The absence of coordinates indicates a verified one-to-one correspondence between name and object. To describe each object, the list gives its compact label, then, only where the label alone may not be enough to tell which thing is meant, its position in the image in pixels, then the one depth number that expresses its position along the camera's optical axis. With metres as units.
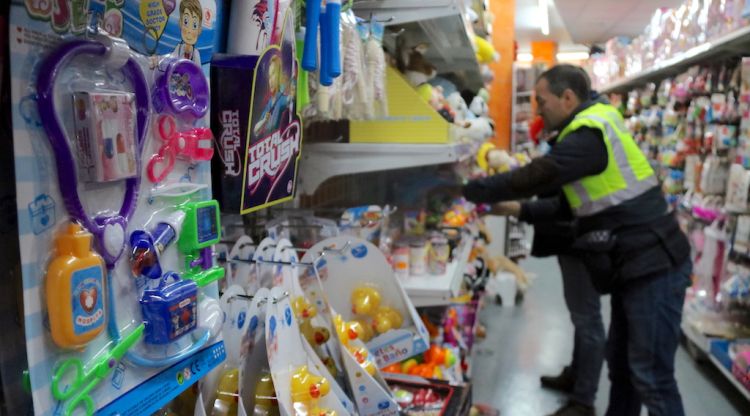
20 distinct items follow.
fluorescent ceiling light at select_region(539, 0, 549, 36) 9.12
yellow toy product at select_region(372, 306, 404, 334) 1.41
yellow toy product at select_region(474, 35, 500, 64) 3.11
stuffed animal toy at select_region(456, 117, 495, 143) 2.33
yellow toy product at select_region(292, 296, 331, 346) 1.09
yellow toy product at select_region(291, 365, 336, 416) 0.91
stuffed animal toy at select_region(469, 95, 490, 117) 3.28
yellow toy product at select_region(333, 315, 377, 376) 1.16
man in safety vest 2.28
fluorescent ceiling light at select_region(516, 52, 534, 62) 14.40
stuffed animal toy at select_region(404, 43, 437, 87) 2.35
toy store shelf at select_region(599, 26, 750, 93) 3.06
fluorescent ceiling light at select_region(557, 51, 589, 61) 14.64
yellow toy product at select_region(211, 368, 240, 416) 0.87
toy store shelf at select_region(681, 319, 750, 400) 3.01
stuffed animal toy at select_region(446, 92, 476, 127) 2.62
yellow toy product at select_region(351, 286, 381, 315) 1.39
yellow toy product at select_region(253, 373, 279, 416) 0.91
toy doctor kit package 0.47
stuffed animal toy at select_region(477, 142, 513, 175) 3.40
